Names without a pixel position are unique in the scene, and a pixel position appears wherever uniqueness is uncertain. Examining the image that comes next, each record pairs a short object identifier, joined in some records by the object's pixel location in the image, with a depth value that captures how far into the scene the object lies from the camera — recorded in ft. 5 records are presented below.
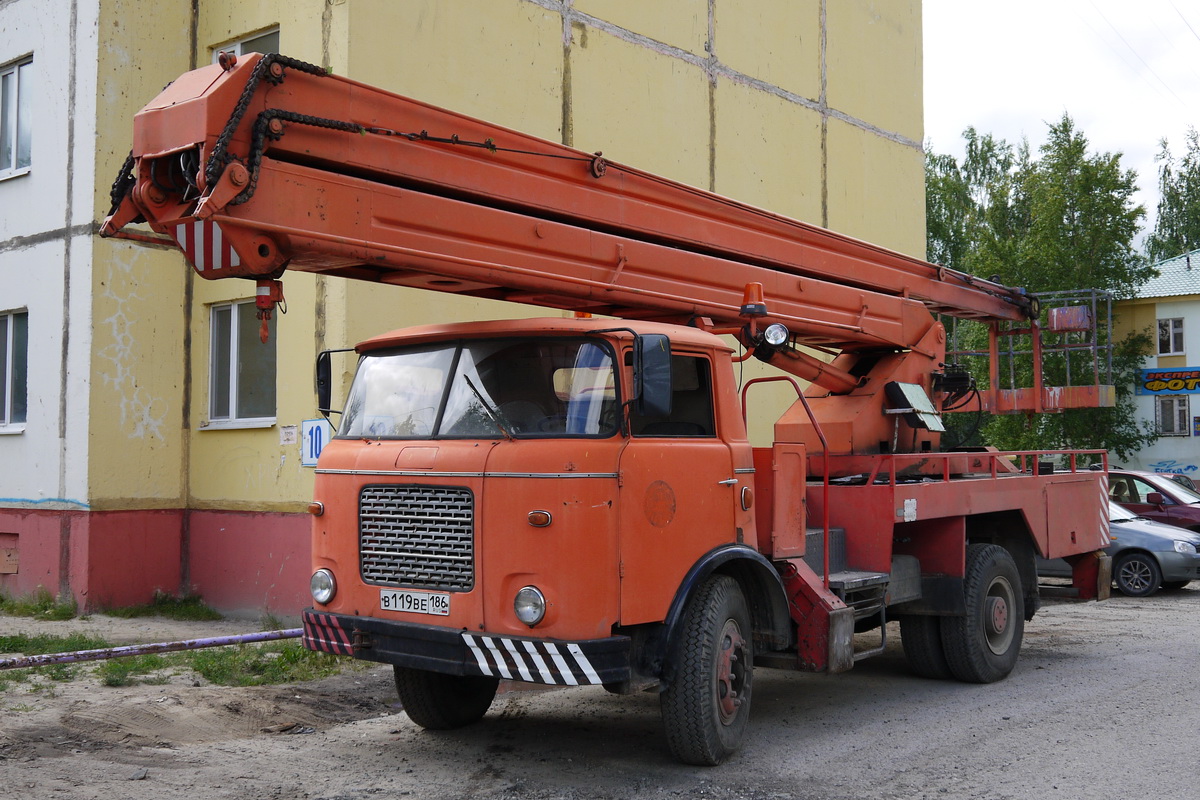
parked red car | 52.16
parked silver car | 47.09
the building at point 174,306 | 38.45
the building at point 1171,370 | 129.29
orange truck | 17.44
